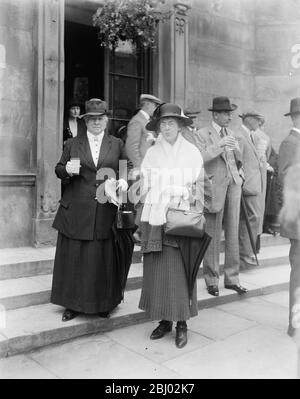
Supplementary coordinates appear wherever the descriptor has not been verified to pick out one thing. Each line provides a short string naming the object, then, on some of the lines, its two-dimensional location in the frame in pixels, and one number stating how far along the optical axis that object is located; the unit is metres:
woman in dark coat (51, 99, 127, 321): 4.46
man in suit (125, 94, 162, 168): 5.94
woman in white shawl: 4.20
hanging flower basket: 6.23
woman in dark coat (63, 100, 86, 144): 7.05
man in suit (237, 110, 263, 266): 6.49
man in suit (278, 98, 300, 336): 4.45
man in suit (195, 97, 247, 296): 5.62
